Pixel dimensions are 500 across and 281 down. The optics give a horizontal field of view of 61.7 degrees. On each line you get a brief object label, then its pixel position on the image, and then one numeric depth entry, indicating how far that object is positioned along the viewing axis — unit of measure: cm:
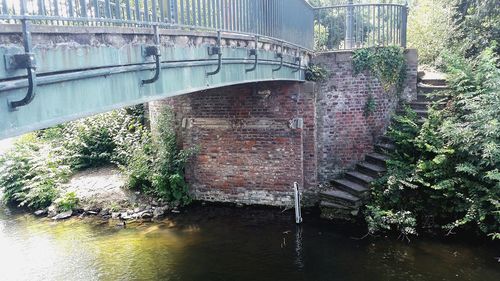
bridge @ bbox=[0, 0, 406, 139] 258
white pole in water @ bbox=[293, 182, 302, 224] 975
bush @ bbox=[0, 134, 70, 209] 1153
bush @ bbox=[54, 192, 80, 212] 1094
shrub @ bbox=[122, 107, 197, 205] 1077
